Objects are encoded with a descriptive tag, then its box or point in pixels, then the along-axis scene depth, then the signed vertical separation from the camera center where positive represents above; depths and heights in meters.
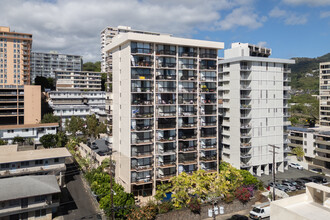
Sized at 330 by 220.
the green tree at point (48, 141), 68.00 -8.57
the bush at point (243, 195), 43.66 -14.84
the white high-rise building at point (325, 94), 91.00 +5.55
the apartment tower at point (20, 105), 90.31 +1.61
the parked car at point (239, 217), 39.20 -16.90
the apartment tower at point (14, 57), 108.38 +23.09
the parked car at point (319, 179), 56.72 -15.85
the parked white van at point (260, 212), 39.22 -16.21
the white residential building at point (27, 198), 35.88 -13.08
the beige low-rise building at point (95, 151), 58.59 -10.57
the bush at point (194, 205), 39.47 -14.99
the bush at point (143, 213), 35.22 -14.83
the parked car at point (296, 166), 68.12 -15.44
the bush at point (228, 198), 42.81 -15.10
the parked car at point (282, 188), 51.28 -16.22
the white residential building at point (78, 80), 131.38 +15.74
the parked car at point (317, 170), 65.25 -15.76
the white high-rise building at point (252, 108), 59.06 +0.31
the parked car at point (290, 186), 51.58 -16.01
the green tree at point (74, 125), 81.56 -5.27
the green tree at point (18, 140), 71.75 -8.74
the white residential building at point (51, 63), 179.88 +33.75
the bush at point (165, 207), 38.38 -15.06
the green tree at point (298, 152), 70.62 -11.98
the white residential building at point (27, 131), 73.06 -6.41
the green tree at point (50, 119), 87.28 -3.35
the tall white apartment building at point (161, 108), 45.97 +0.26
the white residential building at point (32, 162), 47.19 -10.28
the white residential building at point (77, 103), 98.44 +2.73
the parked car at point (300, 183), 53.41 -16.07
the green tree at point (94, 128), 78.44 -5.82
